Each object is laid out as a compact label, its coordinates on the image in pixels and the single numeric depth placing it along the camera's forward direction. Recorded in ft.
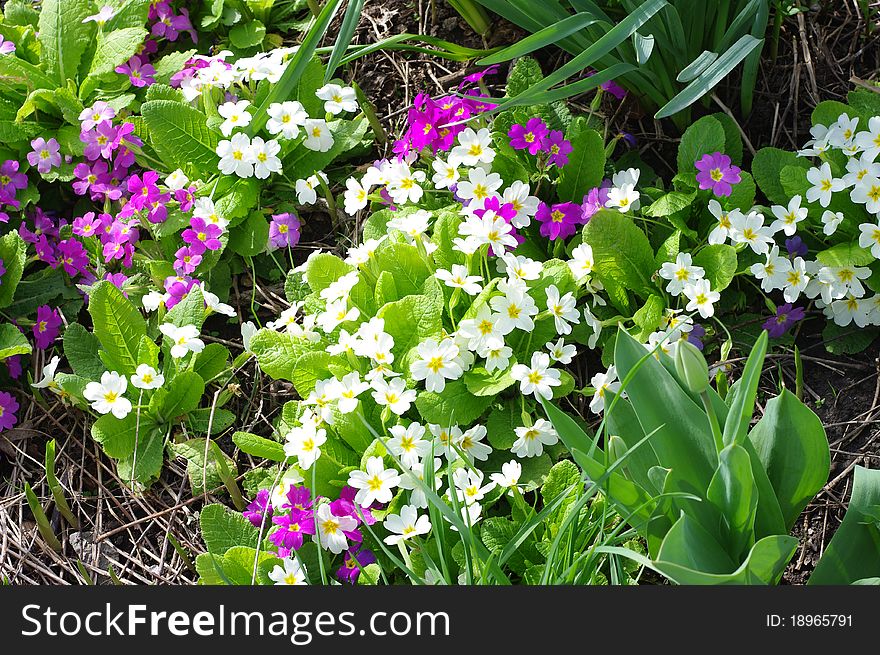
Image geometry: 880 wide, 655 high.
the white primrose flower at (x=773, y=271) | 3.99
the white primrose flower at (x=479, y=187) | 4.10
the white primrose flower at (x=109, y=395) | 4.02
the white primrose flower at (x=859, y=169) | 4.01
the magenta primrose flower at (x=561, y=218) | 4.14
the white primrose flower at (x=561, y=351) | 3.96
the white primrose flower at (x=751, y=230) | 4.01
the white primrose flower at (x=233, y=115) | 4.31
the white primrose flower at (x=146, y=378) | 4.06
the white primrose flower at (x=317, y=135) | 4.36
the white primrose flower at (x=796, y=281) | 3.99
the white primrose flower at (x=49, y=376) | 4.06
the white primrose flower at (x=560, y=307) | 3.95
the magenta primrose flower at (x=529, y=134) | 4.20
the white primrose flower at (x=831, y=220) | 4.01
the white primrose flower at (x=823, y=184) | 4.01
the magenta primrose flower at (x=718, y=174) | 4.06
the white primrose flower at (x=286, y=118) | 4.30
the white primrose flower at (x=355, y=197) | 4.22
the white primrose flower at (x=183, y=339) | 4.07
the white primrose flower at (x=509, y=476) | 3.82
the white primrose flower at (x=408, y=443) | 3.82
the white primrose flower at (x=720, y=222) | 4.02
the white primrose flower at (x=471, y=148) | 4.14
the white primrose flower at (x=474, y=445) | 3.90
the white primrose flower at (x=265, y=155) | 4.29
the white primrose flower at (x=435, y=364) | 3.90
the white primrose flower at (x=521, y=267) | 3.99
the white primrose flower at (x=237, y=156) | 4.29
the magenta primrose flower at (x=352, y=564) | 3.80
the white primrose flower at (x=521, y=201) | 4.10
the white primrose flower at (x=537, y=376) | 3.89
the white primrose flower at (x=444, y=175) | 4.15
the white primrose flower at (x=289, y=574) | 3.76
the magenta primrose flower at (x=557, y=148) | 4.17
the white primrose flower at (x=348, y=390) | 3.88
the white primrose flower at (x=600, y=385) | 3.90
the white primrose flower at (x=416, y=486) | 3.77
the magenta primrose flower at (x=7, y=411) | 4.16
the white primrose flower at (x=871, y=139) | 4.04
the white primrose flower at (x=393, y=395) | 3.88
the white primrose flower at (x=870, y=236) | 3.97
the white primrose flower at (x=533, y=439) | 3.90
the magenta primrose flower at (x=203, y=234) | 4.27
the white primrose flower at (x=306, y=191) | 4.28
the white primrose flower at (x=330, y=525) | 3.81
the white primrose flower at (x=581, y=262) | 4.03
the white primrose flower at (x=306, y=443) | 3.82
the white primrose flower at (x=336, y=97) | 4.36
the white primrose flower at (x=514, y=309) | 3.93
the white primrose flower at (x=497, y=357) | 3.93
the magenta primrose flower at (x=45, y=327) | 4.27
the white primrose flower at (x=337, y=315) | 3.96
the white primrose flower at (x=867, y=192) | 3.99
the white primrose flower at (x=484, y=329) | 3.92
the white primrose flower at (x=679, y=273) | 4.00
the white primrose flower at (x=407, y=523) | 3.75
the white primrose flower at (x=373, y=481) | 3.79
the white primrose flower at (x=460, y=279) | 3.98
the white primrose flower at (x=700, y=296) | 3.96
